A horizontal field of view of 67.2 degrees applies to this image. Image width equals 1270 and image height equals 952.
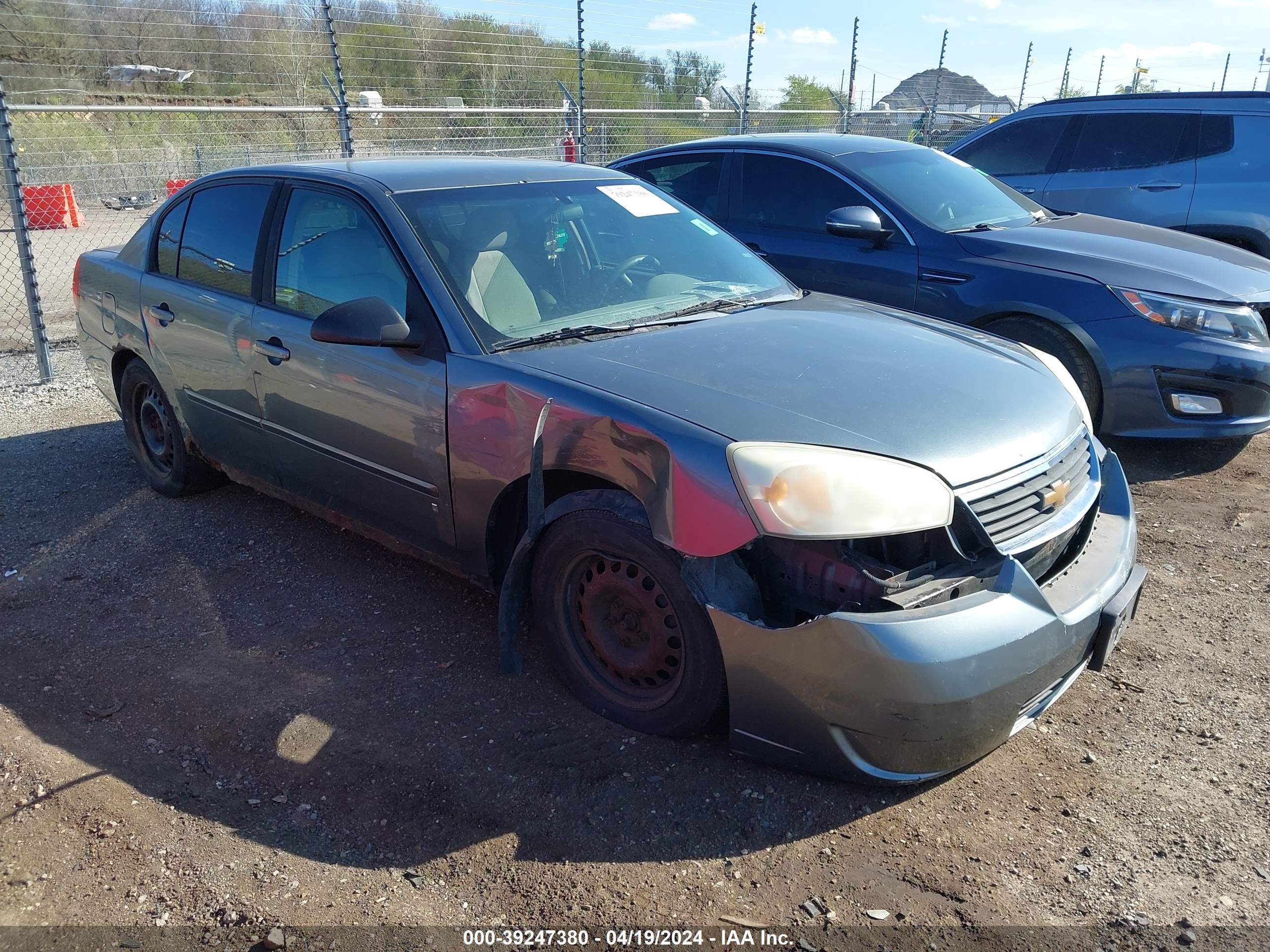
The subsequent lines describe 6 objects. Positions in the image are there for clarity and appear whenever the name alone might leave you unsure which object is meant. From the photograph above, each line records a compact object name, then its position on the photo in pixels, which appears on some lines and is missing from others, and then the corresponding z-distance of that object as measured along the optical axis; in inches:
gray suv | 277.4
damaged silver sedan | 93.4
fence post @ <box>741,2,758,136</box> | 499.5
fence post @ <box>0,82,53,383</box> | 252.1
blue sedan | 184.7
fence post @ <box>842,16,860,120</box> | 596.4
